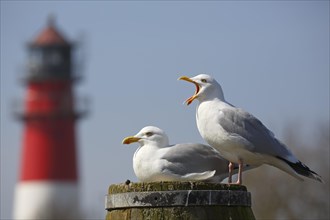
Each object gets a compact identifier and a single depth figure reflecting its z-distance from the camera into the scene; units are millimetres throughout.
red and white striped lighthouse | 62686
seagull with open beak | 8341
